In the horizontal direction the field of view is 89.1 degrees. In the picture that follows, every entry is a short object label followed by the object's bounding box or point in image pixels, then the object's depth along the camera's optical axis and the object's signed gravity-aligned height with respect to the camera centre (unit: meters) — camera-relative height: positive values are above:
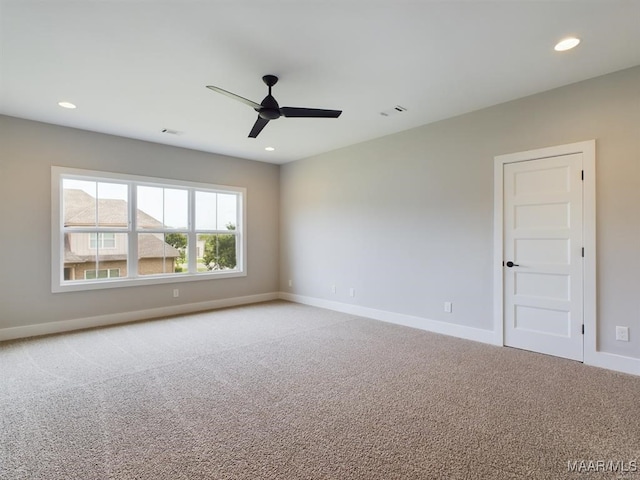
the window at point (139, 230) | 4.43 +0.18
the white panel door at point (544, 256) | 3.20 -0.15
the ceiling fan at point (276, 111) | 2.91 +1.18
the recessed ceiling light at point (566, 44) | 2.50 +1.55
